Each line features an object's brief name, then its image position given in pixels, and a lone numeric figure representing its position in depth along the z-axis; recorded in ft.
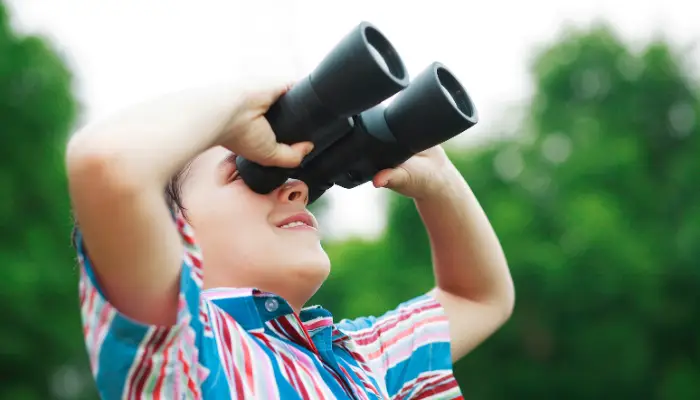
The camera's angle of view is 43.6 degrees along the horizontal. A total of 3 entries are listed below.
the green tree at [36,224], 31.71
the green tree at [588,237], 34.63
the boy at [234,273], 3.91
